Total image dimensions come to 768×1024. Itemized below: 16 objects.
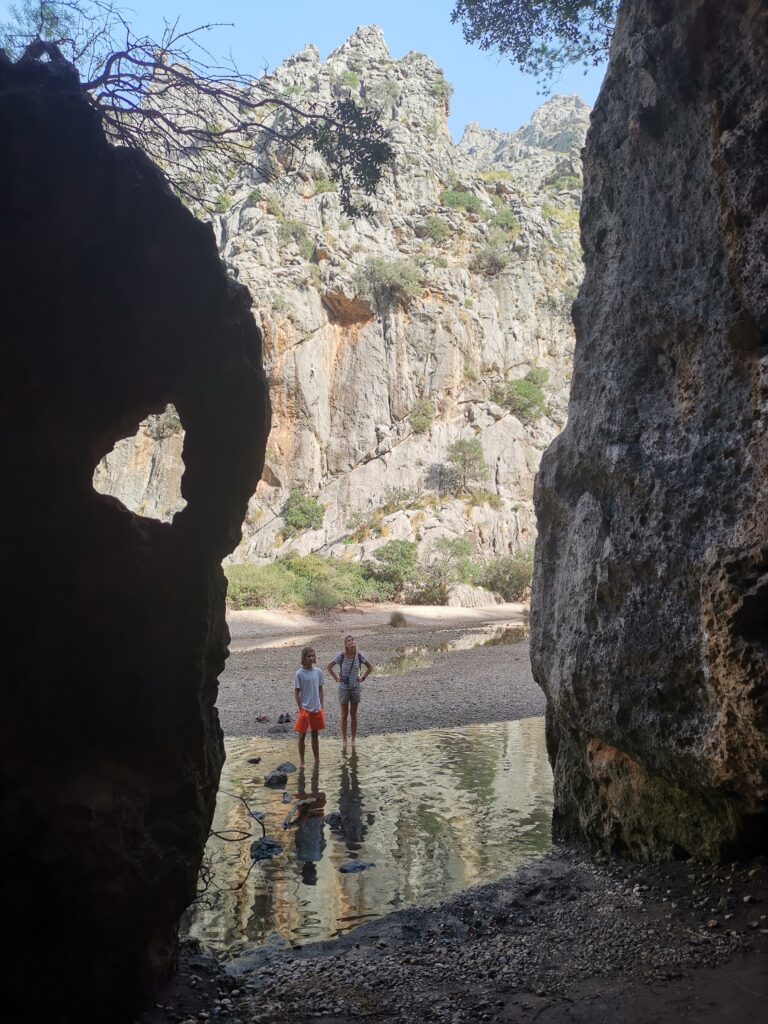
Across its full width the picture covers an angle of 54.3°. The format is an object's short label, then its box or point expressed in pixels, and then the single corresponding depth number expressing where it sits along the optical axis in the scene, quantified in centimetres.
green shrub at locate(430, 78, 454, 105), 6247
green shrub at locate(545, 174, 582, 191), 6581
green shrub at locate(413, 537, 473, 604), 3522
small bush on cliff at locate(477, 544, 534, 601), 3709
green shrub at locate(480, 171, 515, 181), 6256
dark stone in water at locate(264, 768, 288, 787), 985
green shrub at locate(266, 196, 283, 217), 5125
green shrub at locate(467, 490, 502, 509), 4572
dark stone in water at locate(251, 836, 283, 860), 729
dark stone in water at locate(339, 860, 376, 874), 698
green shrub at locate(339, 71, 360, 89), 6001
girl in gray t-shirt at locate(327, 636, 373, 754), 1150
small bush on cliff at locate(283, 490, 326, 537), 4491
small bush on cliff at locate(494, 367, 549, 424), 5097
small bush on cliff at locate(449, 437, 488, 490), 4669
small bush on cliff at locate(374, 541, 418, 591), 3612
